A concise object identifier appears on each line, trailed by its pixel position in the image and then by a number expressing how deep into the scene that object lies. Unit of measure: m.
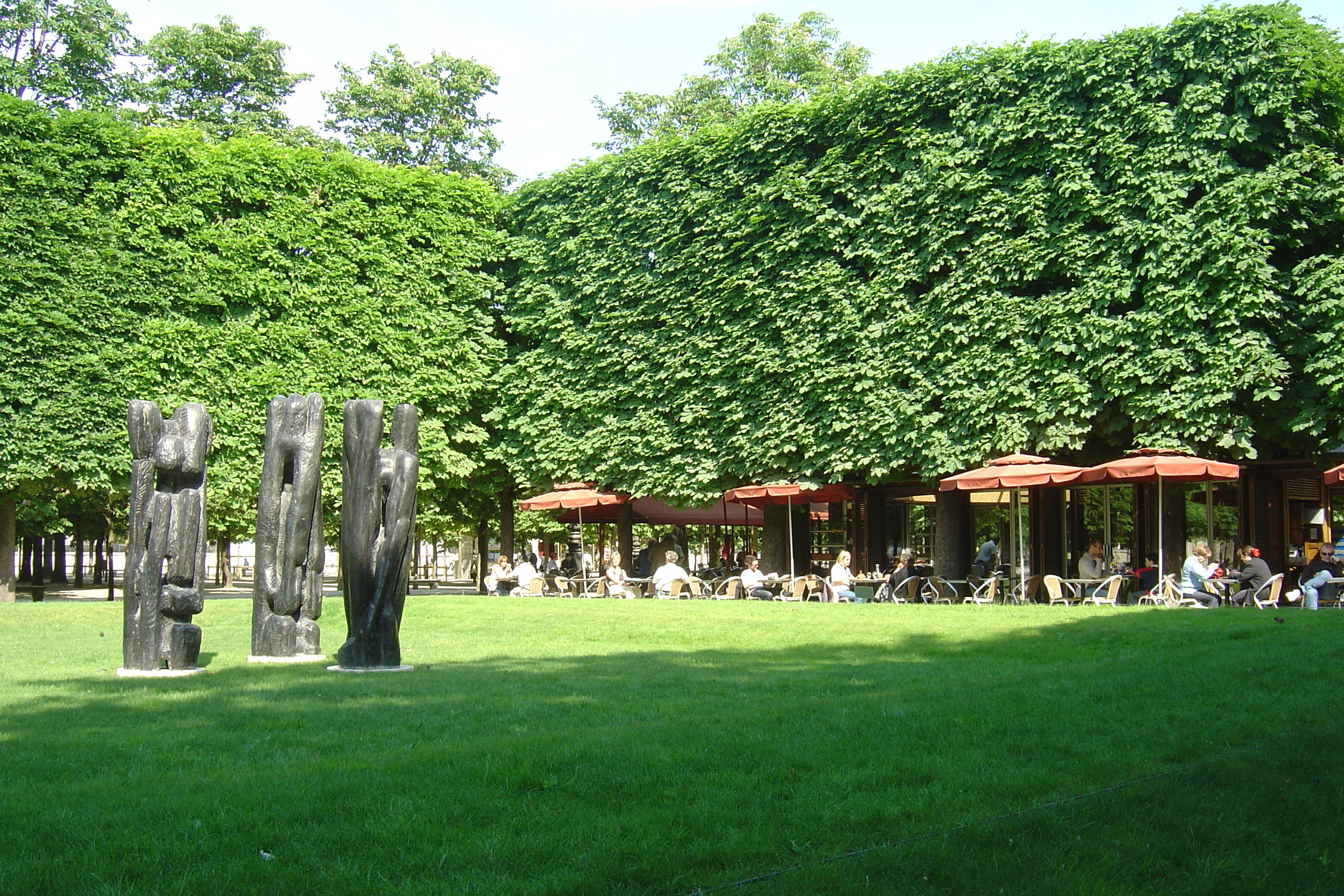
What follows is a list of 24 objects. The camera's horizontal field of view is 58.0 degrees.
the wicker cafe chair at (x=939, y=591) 20.91
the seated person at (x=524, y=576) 24.59
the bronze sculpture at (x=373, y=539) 11.08
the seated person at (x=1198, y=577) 16.67
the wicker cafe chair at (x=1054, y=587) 18.47
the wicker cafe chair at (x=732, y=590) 22.72
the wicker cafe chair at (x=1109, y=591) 18.00
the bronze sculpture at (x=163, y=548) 11.04
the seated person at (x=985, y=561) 22.27
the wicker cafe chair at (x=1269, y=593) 16.73
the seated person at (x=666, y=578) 22.09
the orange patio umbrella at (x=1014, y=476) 18.47
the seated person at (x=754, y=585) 21.70
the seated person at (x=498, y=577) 26.92
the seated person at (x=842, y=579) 20.66
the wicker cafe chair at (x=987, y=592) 19.25
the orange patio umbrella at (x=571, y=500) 24.91
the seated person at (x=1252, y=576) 16.83
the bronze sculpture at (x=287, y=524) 11.89
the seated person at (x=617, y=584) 23.62
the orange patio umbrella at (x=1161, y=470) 17.44
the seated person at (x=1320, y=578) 16.30
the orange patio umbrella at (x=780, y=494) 22.59
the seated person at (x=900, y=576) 20.97
